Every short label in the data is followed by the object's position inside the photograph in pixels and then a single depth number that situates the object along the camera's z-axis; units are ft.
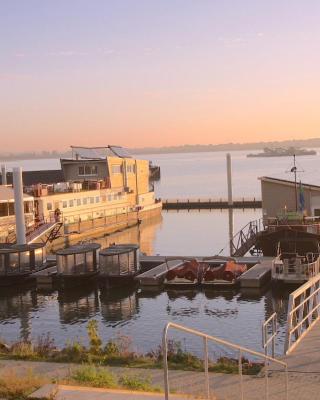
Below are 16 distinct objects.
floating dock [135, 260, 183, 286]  115.85
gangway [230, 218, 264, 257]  137.90
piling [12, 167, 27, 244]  150.82
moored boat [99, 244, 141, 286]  118.52
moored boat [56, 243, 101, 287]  119.65
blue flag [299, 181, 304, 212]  141.32
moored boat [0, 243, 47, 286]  124.06
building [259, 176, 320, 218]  147.13
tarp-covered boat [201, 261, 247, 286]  113.70
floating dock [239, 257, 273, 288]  110.22
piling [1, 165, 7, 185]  270.01
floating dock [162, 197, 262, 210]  308.60
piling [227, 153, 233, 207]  297.26
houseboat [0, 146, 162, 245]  199.62
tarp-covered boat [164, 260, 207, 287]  115.65
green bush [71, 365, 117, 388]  39.24
